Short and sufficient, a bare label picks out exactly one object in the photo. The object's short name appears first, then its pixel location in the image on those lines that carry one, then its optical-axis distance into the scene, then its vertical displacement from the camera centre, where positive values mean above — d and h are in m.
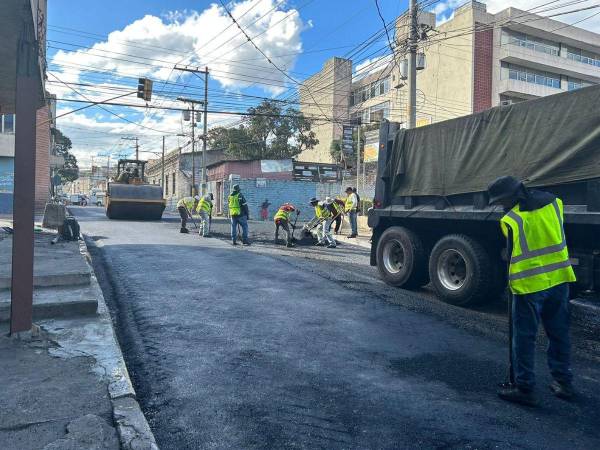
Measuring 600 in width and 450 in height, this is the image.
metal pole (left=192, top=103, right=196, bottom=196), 40.02 +5.78
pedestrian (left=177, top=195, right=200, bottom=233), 17.56 -0.17
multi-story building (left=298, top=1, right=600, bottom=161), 36.31 +11.63
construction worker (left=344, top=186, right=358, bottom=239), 17.55 +0.15
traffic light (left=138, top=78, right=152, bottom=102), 20.25 +4.66
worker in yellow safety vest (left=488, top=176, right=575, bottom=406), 3.76 -0.48
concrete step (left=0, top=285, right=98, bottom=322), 5.30 -1.11
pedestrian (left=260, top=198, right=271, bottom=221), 30.58 -0.15
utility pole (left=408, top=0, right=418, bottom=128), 15.18 +4.75
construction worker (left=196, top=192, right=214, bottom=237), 16.28 -0.20
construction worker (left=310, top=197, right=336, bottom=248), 14.42 -0.42
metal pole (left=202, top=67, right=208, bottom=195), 34.00 +5.60
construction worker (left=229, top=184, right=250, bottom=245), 14.22 -0.12
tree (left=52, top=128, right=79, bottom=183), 56.31 +5.97
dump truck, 5.38 +0.35
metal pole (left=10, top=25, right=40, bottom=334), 4.54 +0.01
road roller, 22.88 +0.14
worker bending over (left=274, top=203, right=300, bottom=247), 14.20 -0.30
